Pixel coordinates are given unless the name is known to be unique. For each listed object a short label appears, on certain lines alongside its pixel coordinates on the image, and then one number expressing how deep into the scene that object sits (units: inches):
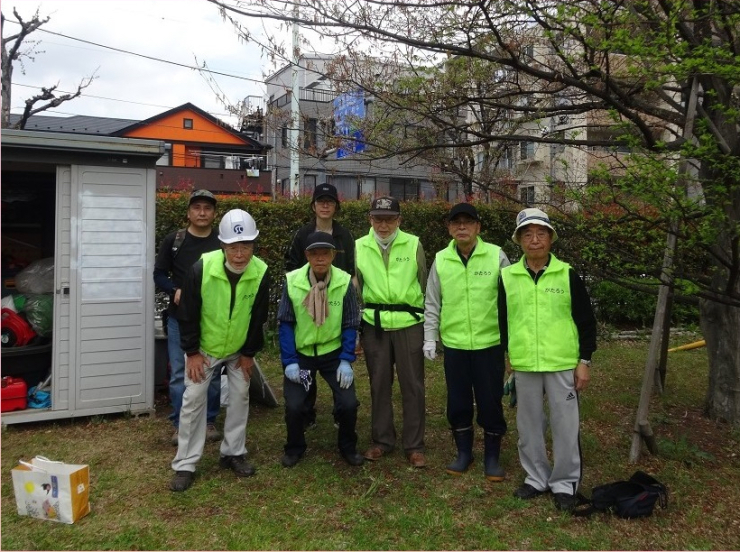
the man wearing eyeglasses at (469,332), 156.5
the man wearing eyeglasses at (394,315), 167.6
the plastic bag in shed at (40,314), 209.8
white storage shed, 197.2
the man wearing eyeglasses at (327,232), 185.2
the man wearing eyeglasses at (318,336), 162.7
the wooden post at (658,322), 157.0
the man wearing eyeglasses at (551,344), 141.9
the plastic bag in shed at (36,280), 218.1
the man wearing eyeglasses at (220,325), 154.1
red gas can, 196.2
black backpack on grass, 137.3
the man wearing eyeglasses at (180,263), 185.0
